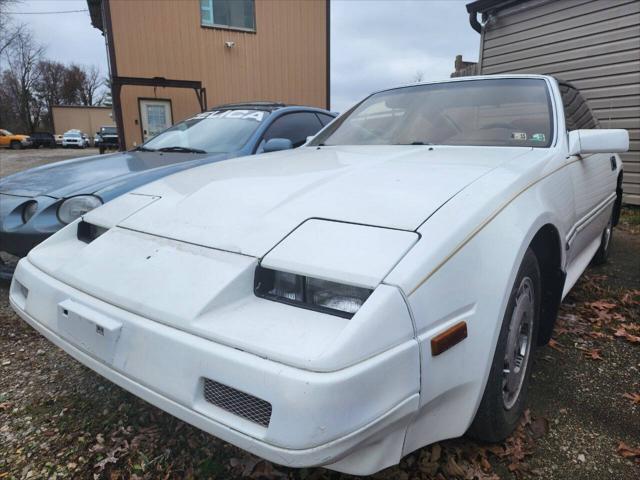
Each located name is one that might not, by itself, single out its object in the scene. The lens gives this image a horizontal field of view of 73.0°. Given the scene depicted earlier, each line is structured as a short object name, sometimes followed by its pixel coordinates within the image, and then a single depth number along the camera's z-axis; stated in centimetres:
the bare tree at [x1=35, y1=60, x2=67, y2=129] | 4593
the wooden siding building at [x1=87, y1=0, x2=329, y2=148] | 1009
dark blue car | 281
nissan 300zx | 102
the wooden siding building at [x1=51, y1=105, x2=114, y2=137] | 3603
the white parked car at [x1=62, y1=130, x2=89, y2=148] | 2994
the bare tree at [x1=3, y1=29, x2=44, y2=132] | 4247
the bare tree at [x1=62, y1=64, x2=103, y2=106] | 4978
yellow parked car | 2895
